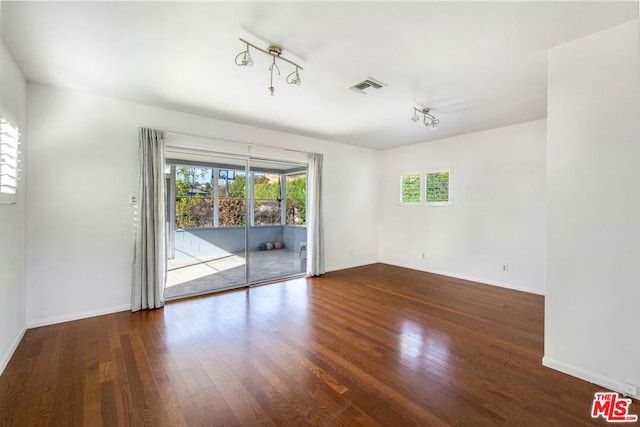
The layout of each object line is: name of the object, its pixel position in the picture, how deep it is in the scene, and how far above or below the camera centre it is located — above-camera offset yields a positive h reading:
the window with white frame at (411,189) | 5.77 +0.47
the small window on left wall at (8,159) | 2.15 +0.43
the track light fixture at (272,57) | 2.18 +1.33
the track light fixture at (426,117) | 3.67 +1.36
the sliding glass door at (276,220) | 4.95 -0.20
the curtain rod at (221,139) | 3.75 +1.08
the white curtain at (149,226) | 3.47 -0.22
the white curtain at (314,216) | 5.20 -0.12
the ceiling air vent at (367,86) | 2.85 +1.35
